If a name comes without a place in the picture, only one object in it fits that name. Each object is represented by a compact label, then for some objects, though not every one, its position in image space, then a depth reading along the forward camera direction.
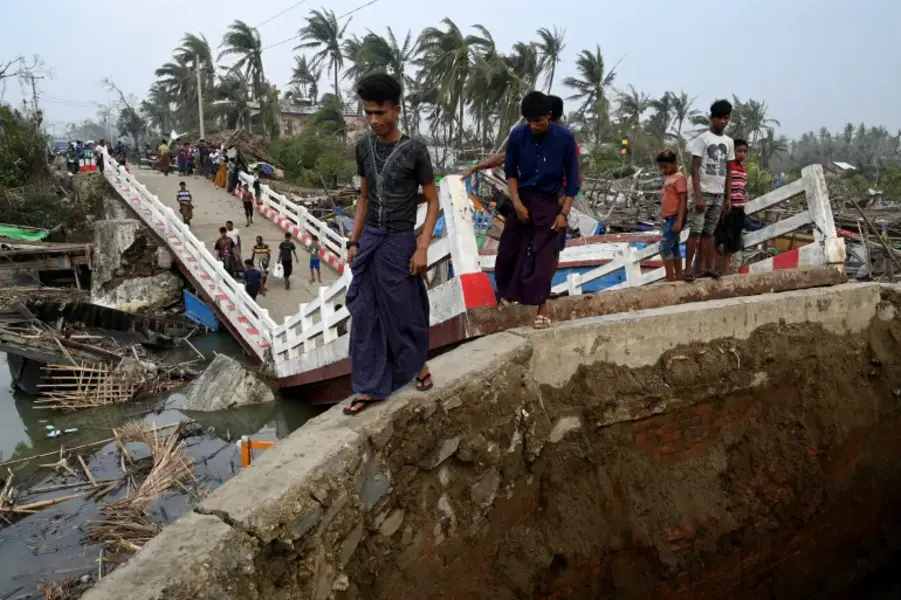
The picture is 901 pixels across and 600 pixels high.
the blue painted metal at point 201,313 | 12.87
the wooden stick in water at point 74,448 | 7.33
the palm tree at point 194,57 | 37.00
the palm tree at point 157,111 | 54.31
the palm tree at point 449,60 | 23.23
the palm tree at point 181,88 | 39.06
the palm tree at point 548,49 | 29.25
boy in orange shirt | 5.12
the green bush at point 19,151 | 20.66
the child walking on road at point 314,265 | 12.18
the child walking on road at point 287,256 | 11.72
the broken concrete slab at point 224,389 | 8.40
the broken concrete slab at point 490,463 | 2.20
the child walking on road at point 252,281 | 10.84
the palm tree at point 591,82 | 32.13
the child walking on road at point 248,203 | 15.18
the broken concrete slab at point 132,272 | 13.76
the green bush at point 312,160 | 24.70
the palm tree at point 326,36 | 38.69
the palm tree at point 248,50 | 34.31
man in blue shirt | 3.63
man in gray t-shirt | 2.84
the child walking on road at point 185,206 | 14.57
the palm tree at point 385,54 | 29.91
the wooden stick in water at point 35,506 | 6.17
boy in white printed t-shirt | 4.95
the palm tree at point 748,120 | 43.03
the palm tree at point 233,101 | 33.38
